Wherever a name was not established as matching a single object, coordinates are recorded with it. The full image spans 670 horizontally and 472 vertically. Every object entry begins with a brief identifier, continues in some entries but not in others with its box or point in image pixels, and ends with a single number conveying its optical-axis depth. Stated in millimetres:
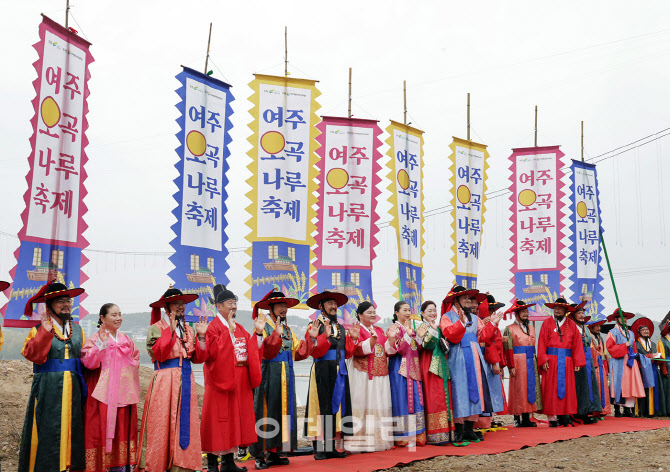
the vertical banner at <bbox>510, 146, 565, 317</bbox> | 11258
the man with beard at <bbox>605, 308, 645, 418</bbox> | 11031
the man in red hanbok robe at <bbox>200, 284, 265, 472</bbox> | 5883
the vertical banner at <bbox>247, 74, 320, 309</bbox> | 7918
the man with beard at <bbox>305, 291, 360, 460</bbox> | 6859
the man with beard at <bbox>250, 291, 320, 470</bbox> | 6441
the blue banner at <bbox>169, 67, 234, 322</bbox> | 7094
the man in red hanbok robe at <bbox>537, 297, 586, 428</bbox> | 9289
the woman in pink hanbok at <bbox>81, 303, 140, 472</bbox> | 5734
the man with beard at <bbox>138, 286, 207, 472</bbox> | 5539
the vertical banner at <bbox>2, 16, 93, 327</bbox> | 5949
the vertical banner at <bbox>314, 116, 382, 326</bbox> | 8742
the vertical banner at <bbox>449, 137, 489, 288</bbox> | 10719
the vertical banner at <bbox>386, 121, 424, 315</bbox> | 9539
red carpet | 6301
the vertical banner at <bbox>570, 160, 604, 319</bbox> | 12273
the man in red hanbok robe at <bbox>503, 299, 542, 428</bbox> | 9406
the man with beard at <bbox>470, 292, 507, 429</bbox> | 8453
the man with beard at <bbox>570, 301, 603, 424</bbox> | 9641
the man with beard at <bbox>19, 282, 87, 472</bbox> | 5367
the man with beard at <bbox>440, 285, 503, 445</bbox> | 7750
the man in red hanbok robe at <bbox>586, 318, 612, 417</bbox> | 10703
